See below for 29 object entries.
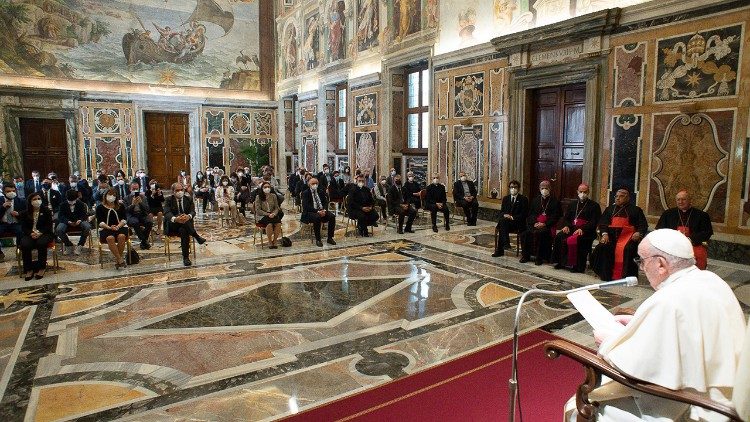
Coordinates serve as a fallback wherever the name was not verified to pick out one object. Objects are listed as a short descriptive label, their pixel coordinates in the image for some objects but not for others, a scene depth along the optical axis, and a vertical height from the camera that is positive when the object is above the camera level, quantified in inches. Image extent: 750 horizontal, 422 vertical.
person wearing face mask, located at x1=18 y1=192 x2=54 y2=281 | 273.0 -43.7
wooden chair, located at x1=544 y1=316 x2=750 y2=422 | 64.6 -37.8
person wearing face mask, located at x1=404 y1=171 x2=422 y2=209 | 443.8 -28.2
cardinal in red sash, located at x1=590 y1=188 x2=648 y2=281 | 255.8 -44.4
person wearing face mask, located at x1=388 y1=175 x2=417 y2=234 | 400.8 -38.3
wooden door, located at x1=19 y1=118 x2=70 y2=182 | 652.7 +24.5
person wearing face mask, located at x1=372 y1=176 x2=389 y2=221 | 445.1 -33.3
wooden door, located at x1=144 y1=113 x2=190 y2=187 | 757.9 +29.3
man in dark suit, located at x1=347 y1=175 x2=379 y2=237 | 386.6 -38.3
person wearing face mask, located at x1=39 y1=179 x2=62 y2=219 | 392.2 -29.0
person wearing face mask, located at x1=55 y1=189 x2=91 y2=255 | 322.7 -38.2
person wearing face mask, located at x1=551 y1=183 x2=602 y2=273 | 276.5 -44.6
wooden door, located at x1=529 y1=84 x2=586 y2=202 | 371.9 +17.7
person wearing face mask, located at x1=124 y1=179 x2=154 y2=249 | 347.3 -37.9
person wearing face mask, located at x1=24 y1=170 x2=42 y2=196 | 490.6 -22.0
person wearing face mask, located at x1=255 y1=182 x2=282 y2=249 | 347.9 -36.8
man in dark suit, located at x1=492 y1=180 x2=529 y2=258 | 314.0 -38.3
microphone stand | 81.4 -28.1
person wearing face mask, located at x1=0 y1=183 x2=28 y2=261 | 306.7 -34.6
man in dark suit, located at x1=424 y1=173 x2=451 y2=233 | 412.5 -35.6
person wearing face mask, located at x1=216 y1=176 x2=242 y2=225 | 454.6 -35.2
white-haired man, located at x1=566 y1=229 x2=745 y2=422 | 77.2 -30.2
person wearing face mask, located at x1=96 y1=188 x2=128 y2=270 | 291.7 -38.8
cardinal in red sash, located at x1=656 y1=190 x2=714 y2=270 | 240.4 -34.8
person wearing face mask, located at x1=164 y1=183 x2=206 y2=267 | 307.0 -36.2
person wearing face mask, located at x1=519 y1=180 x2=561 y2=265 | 295.6 -42.5
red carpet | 122.0 -65.3
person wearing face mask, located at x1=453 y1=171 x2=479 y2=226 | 426.3 -33.3
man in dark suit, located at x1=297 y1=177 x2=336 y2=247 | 355.9 -38.8
